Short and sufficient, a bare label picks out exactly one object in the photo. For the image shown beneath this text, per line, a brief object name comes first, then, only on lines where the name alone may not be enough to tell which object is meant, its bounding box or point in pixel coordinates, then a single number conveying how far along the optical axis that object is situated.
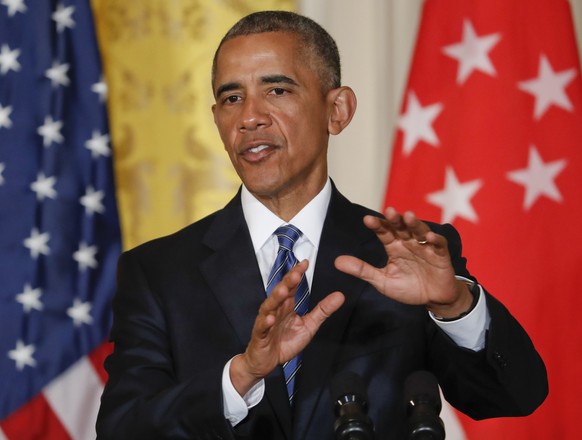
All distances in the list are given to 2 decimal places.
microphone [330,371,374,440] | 4.49
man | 4.72
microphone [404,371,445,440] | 4.50
